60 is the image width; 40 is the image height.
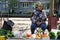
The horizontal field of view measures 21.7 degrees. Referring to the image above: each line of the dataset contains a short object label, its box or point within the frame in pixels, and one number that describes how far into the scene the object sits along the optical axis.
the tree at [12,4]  26.55
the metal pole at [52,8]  7.86
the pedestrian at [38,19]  5.18
